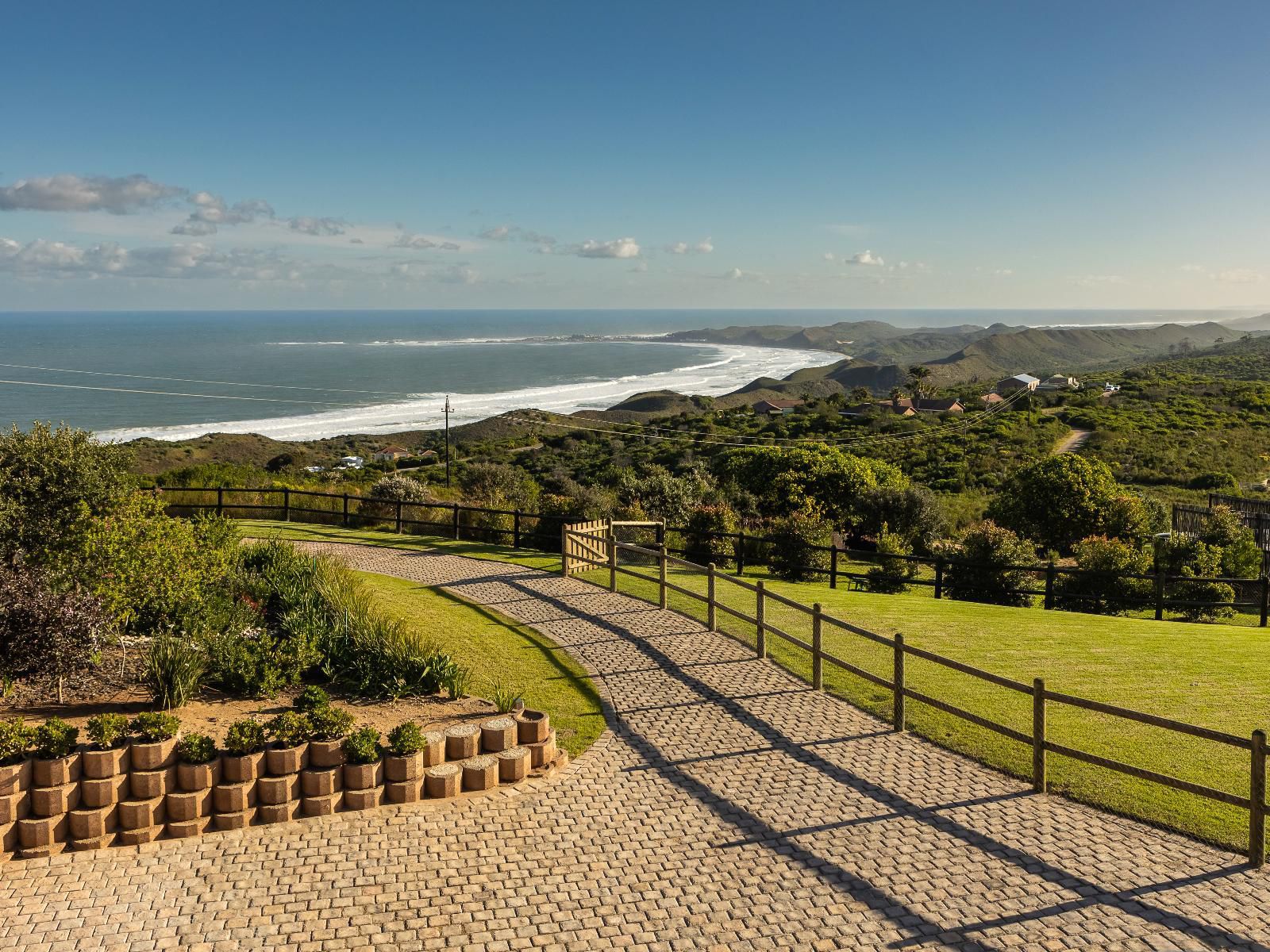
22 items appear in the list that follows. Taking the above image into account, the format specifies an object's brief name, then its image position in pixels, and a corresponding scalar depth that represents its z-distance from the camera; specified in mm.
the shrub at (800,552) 17766
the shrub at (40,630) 8172
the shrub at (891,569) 16670
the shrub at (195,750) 7070
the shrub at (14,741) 6797
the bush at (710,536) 18938
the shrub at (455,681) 9367
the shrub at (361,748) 7363
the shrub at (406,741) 7504
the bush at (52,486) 10281
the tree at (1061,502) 26906
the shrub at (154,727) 7164
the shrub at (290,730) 7363
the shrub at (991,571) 17094
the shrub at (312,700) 7855
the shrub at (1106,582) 16797
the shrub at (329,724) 7492
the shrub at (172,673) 8516
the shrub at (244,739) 7199
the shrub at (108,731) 7004
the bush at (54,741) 6902
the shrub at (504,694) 8789
